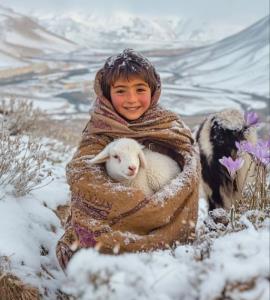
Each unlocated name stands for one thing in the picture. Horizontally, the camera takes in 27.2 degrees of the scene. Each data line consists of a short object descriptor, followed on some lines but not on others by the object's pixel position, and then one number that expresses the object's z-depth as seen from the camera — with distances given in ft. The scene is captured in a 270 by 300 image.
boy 6.40
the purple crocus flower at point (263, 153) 5.71
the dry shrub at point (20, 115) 15.78
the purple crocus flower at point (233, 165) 5.82
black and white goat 10.05
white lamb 6.42
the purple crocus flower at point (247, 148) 5.78
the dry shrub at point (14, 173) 8.50
